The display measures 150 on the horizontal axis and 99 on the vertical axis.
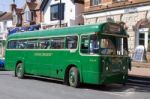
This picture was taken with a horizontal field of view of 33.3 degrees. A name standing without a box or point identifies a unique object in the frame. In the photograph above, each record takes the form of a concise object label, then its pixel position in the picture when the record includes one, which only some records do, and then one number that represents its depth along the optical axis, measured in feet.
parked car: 60.26
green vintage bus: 33.53
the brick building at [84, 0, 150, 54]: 64.62
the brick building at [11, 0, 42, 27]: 112.65
